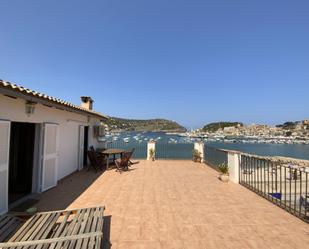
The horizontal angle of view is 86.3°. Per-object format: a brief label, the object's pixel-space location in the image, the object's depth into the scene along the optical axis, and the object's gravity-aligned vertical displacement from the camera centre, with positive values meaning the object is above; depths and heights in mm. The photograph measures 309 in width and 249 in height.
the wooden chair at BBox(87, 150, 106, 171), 7372 -1415
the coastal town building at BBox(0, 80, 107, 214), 3346 -421
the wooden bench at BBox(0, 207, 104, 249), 1992 -1425
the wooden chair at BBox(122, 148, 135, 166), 7592 -1127
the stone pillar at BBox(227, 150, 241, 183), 5700 -1114
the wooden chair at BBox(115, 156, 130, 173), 7406 -1546
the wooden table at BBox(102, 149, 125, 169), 7730 -1063
